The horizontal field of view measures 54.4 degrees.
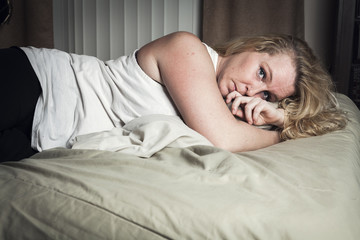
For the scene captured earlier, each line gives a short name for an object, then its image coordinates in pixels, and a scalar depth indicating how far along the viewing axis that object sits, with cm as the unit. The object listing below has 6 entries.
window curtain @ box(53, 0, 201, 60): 298
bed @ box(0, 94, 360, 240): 52
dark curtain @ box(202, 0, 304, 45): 253
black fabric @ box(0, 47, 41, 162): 97
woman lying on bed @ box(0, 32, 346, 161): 104
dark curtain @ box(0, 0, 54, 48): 305
